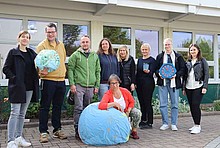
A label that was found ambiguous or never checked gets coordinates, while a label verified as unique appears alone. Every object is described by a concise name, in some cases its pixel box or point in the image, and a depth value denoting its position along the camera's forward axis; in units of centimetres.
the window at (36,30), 795
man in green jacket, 509
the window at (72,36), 841
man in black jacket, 605
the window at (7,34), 764
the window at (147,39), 956
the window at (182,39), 1020
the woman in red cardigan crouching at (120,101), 494
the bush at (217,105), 929
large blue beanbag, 465
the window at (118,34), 900
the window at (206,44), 1071
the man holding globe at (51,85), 481
